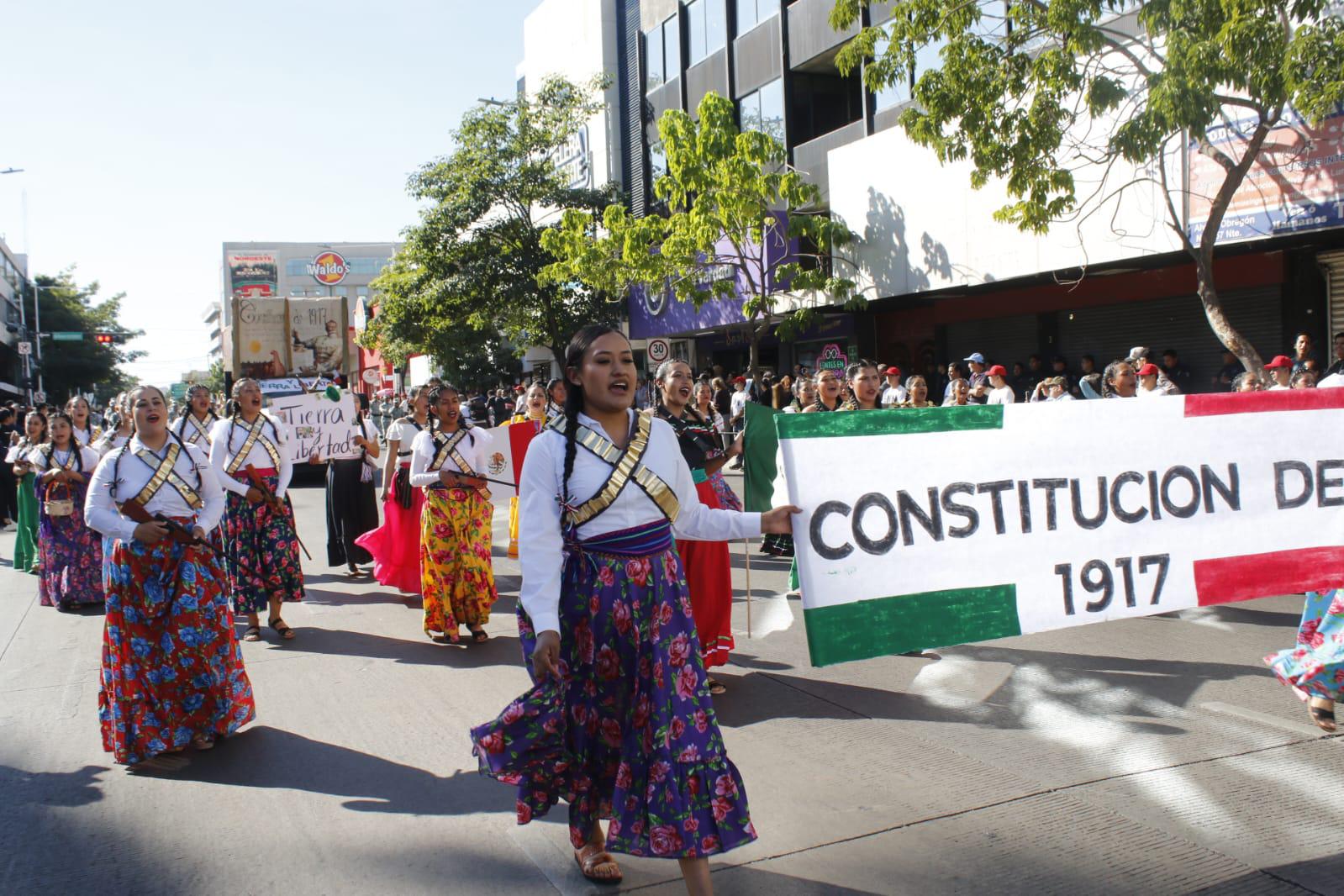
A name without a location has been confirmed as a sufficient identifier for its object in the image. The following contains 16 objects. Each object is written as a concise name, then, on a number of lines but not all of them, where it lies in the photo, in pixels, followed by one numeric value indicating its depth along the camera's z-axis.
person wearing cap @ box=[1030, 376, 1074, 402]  12.12
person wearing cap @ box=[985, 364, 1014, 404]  13.49
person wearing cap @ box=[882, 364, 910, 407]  15.66
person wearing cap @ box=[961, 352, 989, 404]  14.70
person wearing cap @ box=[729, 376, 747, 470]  20.08
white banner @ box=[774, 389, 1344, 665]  3.78
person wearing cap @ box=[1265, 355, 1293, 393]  9.21
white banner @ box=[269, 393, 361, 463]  9.88
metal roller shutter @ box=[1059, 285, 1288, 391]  16.19
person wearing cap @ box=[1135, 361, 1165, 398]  9.30
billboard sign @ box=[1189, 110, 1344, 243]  12.71
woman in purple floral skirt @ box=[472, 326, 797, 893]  3.26
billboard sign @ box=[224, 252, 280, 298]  117.50
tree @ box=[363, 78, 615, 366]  27.66
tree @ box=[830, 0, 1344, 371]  9.67
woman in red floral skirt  5.11
